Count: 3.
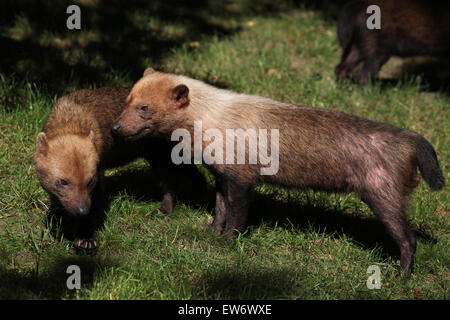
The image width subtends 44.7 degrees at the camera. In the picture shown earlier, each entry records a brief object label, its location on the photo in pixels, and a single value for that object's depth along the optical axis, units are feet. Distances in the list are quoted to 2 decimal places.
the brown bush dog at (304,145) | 15.51
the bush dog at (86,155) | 14.73
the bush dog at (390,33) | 27.27
